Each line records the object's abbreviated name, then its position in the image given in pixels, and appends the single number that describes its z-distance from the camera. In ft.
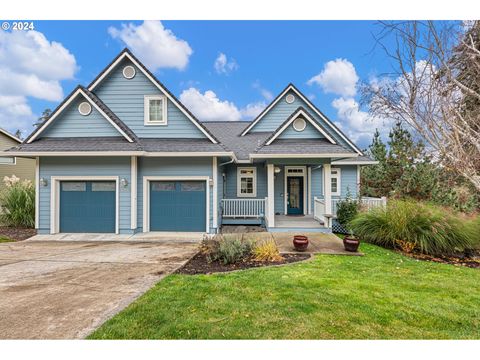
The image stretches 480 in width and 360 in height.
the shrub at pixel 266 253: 21.09
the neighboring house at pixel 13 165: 54.13
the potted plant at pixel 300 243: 23.35
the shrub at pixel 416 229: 25.09
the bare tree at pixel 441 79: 15.47
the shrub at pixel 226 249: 20.31
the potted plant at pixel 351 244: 23.62
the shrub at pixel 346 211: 33.37
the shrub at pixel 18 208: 37.73
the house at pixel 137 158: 32.24
